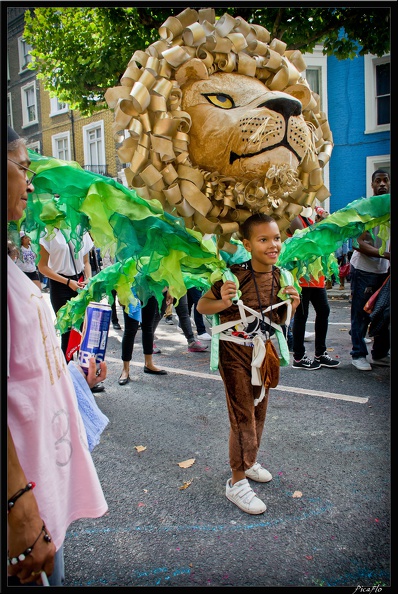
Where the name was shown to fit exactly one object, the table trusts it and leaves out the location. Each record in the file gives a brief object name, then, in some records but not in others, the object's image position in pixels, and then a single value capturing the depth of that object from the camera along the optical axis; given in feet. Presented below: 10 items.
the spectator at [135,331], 13.41
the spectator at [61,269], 12.16
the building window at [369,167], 18.32
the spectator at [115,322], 21.56
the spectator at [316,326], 14.15
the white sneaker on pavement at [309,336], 18.85
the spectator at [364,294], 13.89
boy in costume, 6.84
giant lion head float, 5.18
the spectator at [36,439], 3.45
